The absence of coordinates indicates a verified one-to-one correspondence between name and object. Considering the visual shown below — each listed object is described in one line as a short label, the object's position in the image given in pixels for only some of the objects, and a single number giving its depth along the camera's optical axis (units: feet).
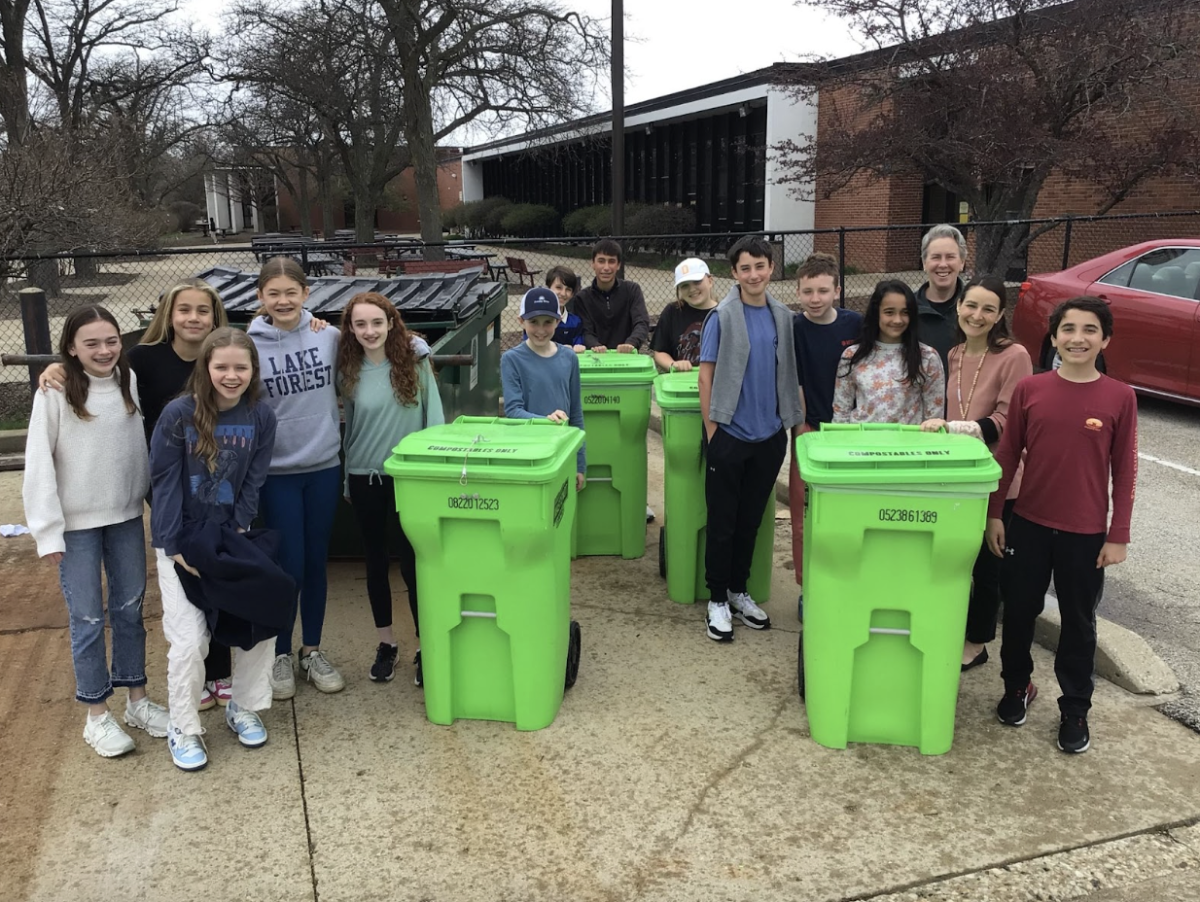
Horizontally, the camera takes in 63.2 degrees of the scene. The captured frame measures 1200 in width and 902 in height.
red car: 24.63
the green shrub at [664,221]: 80.84
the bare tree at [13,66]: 62.23
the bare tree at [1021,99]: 40.91
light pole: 42.32
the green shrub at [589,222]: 90.89
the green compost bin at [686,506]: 14.10
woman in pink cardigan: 11.03
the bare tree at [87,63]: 84.28
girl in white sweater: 10.03
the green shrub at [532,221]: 115.75
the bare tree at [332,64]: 64.13
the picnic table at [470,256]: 51.65
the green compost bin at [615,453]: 16.16
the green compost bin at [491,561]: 10.38
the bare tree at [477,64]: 62.23
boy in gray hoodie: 12.57
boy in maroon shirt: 10.01
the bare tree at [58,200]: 33.12
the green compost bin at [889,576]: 9.89
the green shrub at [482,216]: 127.85
